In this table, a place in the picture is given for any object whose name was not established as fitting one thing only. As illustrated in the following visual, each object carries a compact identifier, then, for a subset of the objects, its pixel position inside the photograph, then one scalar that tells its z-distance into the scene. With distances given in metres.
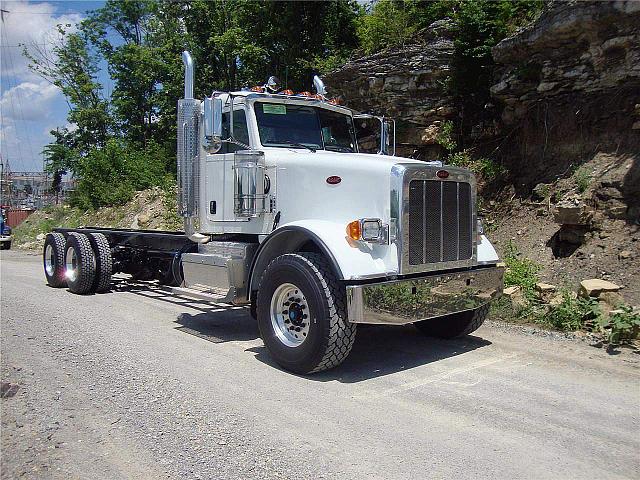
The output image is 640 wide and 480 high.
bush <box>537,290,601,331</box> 7.05
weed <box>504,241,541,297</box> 8.16
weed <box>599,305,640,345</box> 6.42
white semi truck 5.27
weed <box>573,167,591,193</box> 9.62
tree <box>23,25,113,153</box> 33.53
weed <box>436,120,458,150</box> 12.66
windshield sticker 6.82
